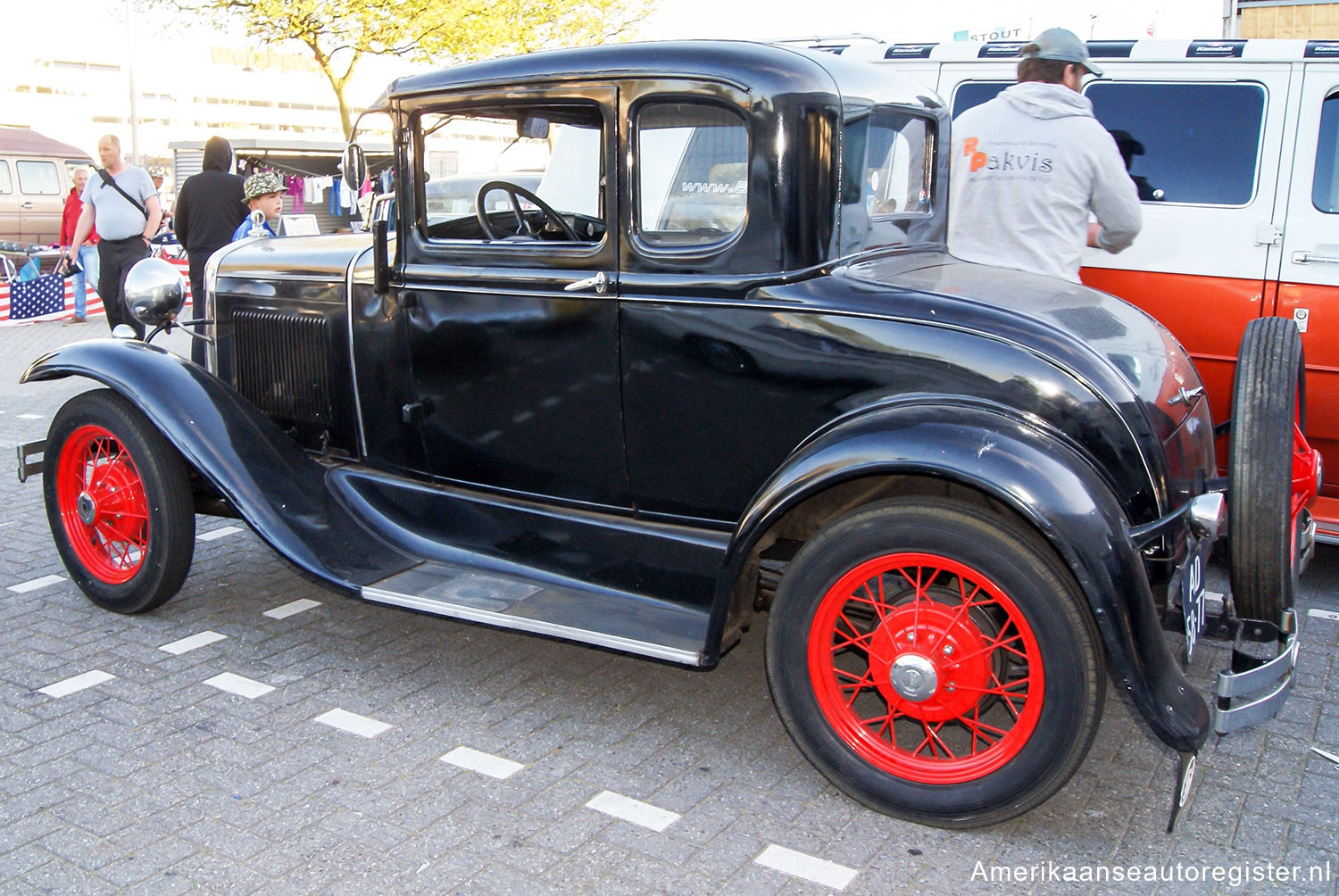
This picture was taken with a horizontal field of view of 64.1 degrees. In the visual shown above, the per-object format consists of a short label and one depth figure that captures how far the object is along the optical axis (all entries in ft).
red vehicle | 14.71
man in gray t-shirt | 26.27
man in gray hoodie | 12.02
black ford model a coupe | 8.20
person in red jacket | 37.37
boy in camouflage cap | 23.02
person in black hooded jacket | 24.48
